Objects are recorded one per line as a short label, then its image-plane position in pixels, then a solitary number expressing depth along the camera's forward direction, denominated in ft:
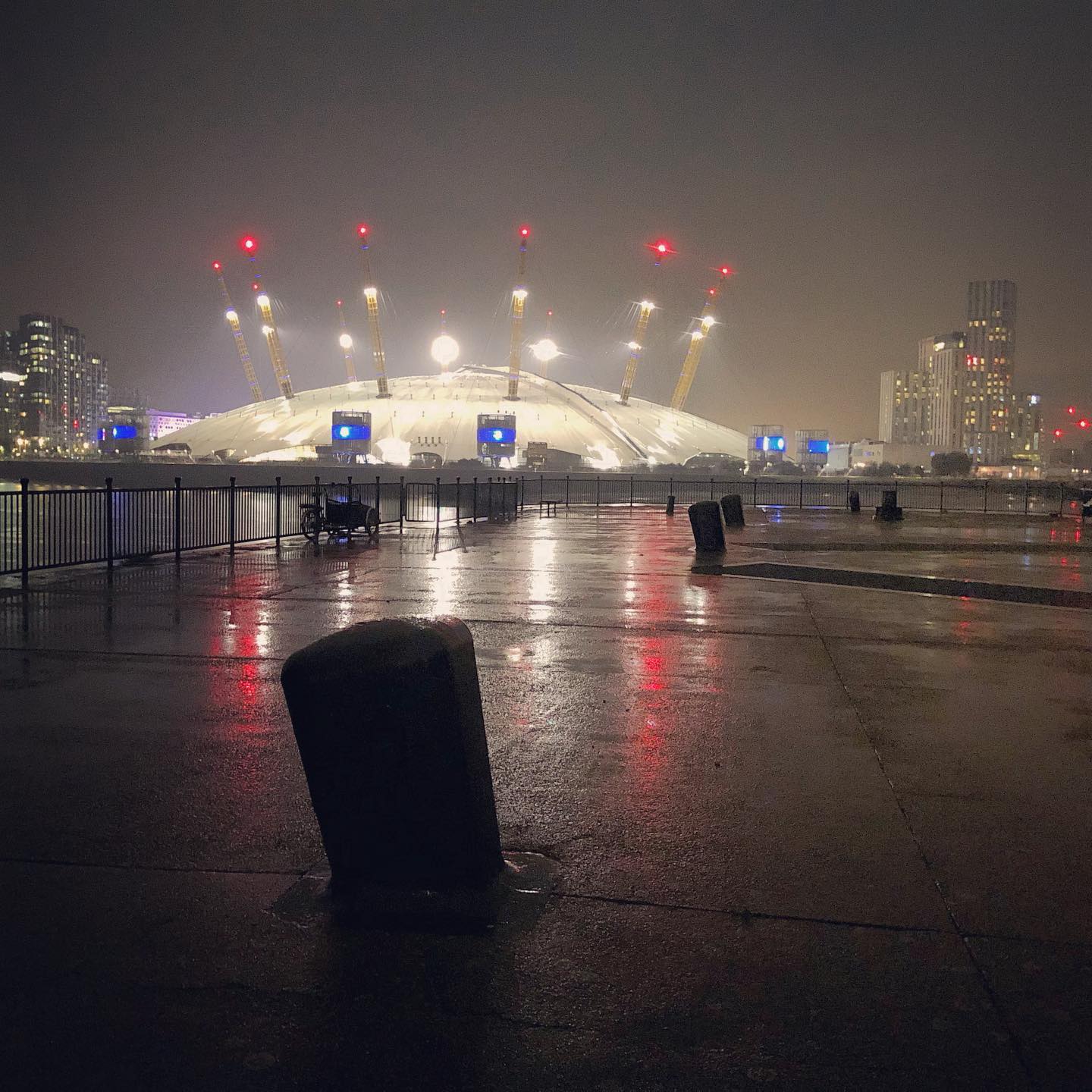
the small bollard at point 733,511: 98.22
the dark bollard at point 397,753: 12.41
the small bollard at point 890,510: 112.68
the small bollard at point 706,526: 68.54
